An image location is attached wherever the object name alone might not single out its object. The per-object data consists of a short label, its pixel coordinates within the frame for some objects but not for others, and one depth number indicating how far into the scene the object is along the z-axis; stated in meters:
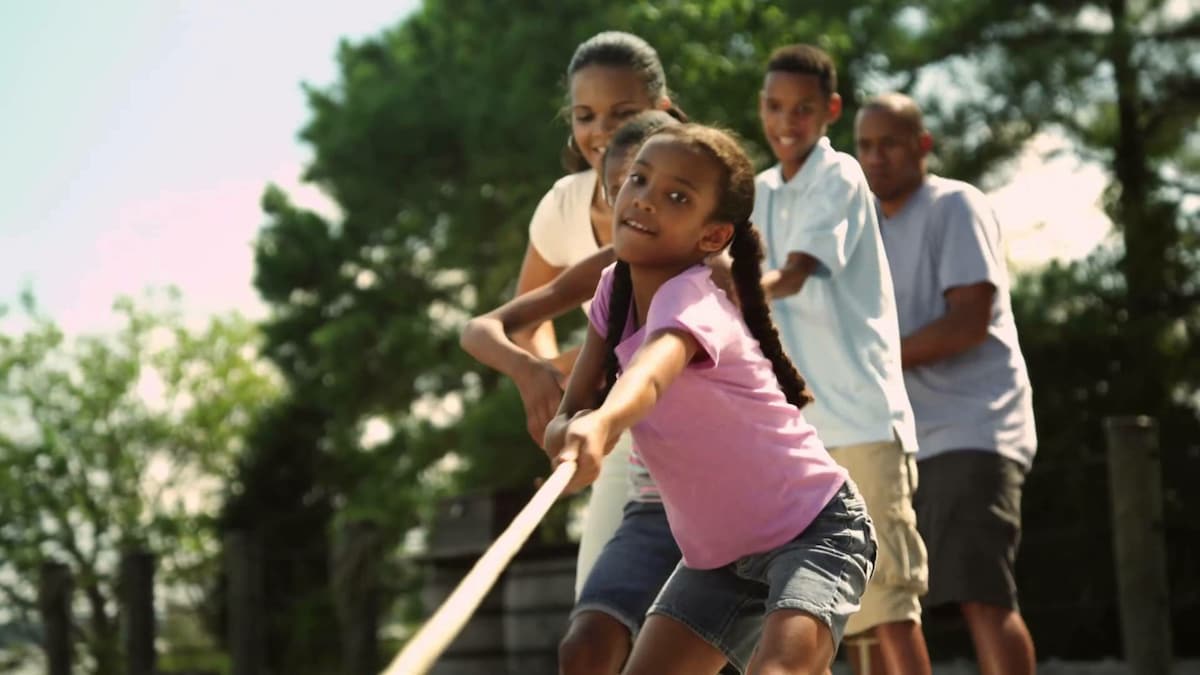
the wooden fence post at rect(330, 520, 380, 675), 10.50
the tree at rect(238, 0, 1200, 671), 16.33
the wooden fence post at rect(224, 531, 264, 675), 10.55
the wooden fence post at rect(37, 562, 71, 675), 11.66
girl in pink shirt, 3.05
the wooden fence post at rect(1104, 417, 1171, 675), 6.33
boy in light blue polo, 4.21
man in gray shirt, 4.84
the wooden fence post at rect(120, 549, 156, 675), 10.62
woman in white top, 4.18
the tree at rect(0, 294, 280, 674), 42.78
